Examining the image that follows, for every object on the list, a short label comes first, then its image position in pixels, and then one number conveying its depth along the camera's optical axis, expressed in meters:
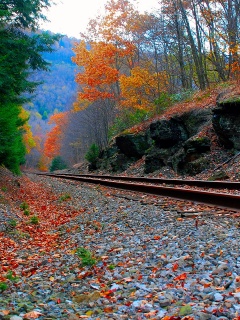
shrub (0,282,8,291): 4.04
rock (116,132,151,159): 23.59
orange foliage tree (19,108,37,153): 61.66
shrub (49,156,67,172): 61.22
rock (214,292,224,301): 3.12
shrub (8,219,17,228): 7.94
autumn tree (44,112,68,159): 67.19
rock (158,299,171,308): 3.21
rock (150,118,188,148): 19.20
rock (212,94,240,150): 14.70
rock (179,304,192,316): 2.97
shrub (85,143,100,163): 32.84
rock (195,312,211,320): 2.85
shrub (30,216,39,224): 8.65
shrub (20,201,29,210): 11.02
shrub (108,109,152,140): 27.08
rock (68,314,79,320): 3.14
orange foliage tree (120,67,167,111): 26.11
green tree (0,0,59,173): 12.88
